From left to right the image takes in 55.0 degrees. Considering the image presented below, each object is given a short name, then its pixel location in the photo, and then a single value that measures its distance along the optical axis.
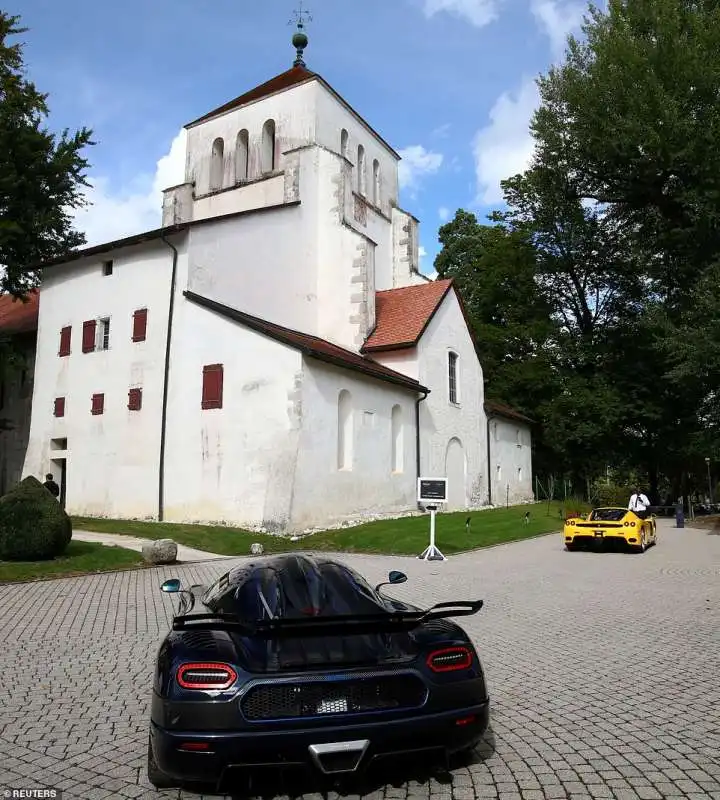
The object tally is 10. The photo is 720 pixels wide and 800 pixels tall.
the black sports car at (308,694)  3.49
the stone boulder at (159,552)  15.23
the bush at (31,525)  14.31
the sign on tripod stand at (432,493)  16.89
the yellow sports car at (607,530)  17.98
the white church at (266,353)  22.22
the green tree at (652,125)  26.20
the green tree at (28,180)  22.86
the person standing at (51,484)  23.25
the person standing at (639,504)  22.88
